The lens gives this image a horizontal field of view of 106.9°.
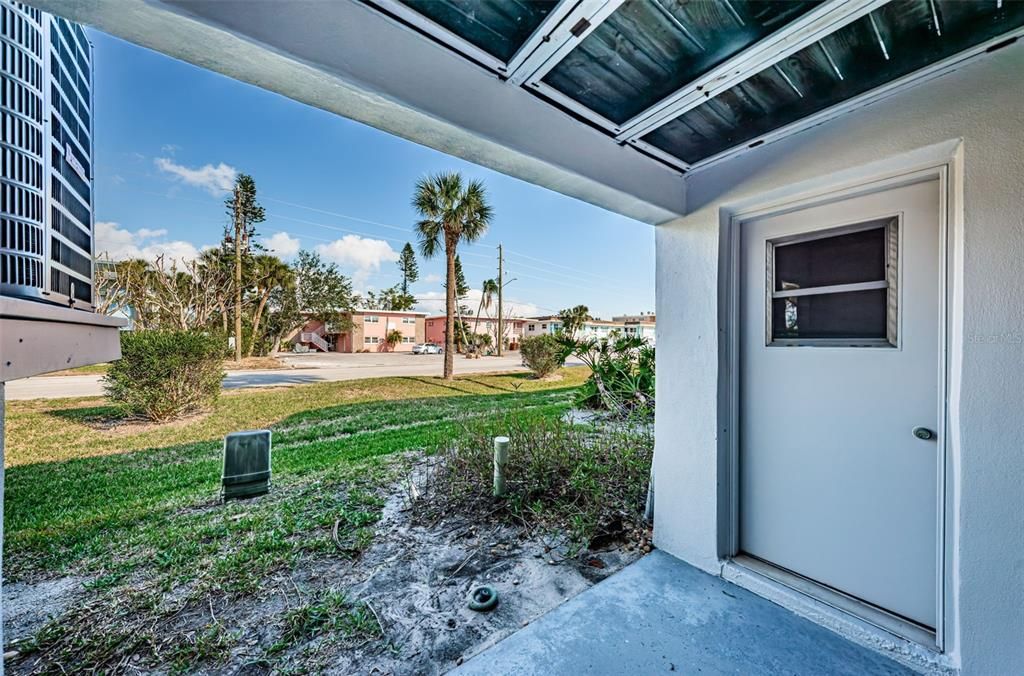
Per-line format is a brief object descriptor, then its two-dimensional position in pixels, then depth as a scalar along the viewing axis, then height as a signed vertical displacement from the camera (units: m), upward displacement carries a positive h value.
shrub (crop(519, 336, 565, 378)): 13.11 -0.65
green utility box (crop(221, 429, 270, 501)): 3.56 -1.23
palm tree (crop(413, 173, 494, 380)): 11.86 +3.89
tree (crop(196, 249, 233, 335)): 14.02 +2.30
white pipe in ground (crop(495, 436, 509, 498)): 3.10 -1.02
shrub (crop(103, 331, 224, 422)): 6.07 -0.62
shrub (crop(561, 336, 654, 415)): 5.34 -0.50
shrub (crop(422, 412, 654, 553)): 2.97 -1.27
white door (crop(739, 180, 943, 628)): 1.76 -0.30
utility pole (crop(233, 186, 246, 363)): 14.52 +2.74
